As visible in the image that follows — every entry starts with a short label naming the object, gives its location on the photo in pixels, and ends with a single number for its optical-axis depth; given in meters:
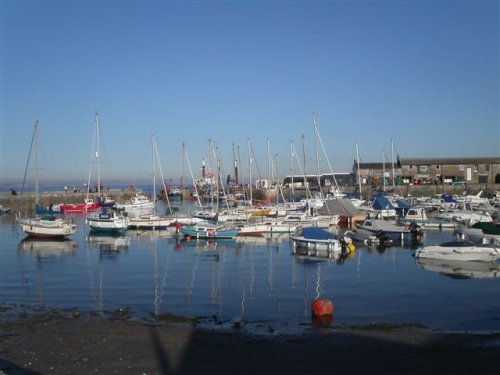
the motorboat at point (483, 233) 33.32
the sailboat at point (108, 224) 48.69
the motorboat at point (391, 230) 40.81
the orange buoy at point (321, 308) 18.56
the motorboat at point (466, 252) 29.91
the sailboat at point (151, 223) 52.44
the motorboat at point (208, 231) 43.00
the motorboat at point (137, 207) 76.20
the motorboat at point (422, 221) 48.56
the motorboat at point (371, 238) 39.12
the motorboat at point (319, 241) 35.25
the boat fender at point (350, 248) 35.26
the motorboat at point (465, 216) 49.76
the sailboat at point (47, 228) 45.05
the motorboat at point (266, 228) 45.88
